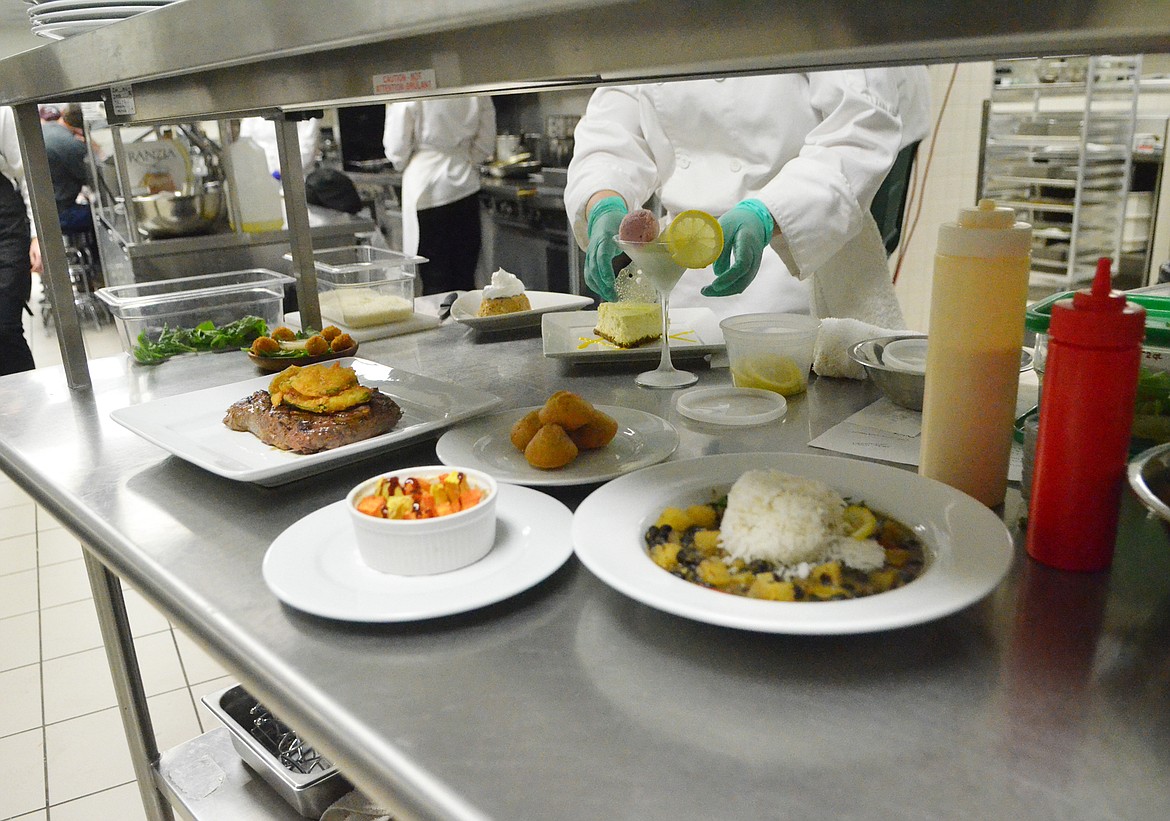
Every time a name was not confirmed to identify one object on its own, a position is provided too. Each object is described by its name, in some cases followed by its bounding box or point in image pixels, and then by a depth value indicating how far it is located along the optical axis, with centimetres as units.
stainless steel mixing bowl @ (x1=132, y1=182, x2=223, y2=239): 325
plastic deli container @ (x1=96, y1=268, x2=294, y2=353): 190
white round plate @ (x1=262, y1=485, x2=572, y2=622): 79
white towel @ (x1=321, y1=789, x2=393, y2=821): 124
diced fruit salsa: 86
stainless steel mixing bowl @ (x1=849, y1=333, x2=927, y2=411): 127
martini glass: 145
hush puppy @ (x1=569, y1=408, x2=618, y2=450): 112
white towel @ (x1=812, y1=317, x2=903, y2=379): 149
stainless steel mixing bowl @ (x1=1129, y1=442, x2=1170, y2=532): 74
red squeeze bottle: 75
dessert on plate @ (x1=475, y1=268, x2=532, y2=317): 198
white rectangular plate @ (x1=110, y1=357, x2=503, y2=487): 111
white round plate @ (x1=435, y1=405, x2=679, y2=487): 107
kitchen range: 477
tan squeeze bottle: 87
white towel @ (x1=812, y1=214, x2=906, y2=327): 206
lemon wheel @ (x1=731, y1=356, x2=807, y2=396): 141
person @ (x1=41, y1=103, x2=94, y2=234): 522
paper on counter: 114
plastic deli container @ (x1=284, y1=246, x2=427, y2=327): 205
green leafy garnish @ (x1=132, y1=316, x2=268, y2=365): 184
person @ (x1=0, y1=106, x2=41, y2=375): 379
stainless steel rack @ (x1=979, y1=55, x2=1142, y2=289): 534
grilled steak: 116
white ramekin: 83
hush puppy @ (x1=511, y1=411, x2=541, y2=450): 113
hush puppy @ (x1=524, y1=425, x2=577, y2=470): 108
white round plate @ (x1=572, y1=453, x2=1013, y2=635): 69
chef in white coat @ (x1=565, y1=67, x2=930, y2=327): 181
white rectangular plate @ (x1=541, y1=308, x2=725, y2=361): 165
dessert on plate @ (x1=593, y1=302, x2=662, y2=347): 167
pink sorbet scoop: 146
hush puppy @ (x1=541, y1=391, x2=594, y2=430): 110
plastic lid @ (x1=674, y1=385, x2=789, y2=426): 130
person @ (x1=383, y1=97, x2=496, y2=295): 500
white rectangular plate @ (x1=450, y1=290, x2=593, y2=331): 196
